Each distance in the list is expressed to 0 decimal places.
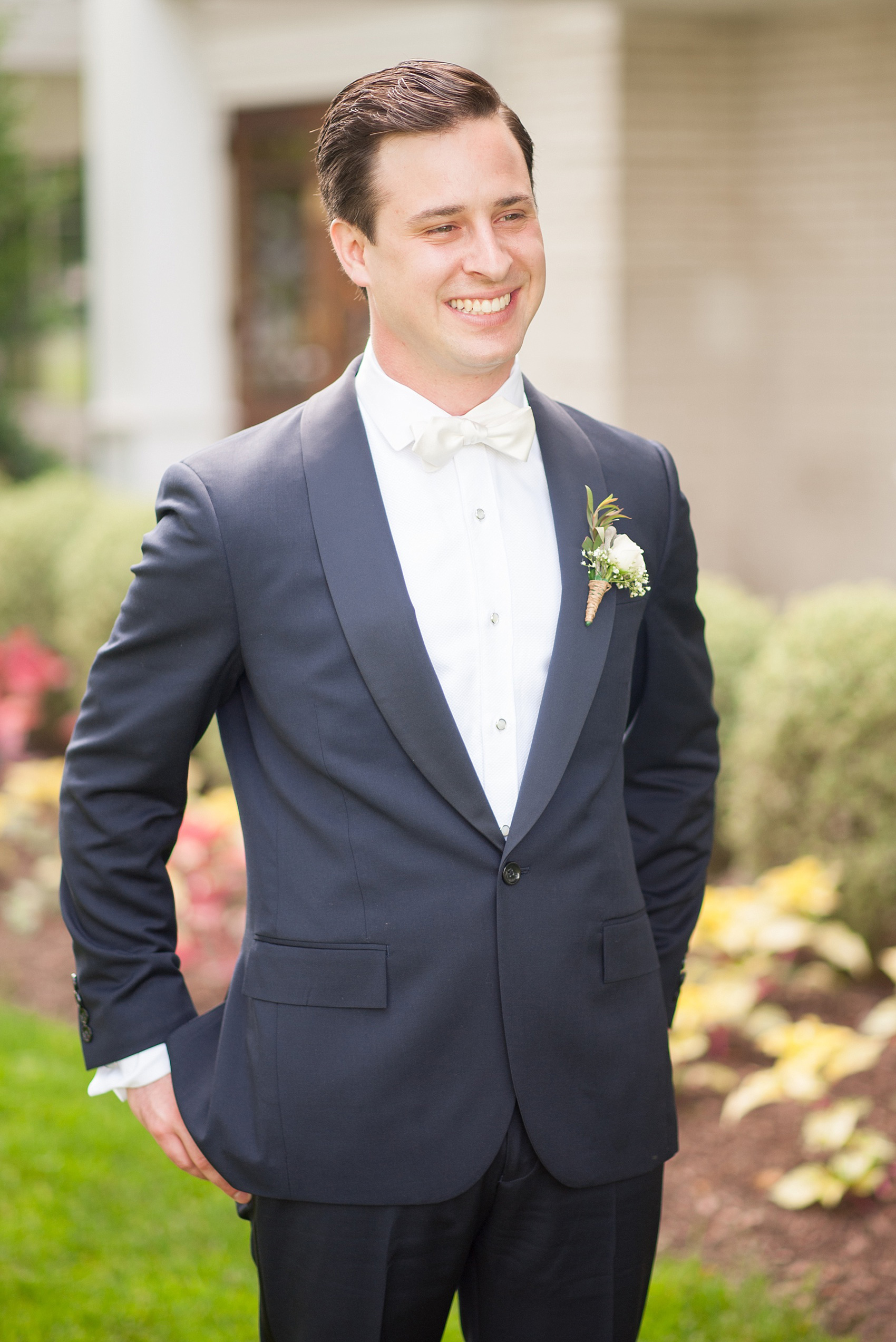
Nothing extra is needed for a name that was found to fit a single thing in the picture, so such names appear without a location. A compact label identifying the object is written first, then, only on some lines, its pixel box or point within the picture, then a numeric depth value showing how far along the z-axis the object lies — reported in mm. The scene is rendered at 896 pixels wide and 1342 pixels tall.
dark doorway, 19547
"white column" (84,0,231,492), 18891
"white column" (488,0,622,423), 14367
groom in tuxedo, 3512
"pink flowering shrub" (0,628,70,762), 12131
